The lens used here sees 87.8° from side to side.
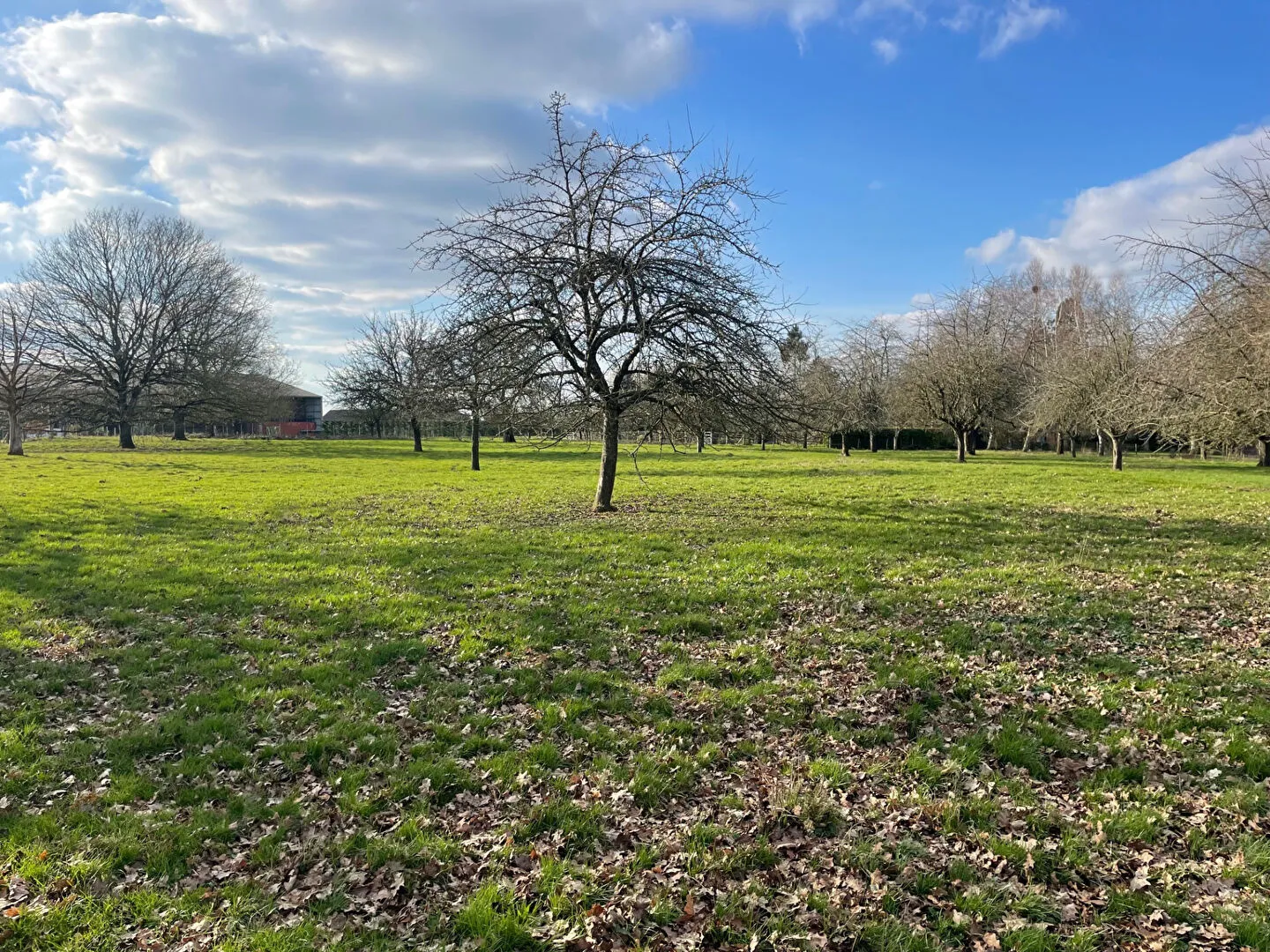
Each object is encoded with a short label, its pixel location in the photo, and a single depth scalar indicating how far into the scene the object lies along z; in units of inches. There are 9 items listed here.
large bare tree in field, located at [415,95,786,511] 543.8
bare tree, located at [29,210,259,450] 1576.0
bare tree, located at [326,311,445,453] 1937.7
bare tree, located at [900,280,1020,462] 1542.8
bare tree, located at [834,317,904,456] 1662.2
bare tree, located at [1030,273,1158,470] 834.6
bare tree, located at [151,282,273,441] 1701.5
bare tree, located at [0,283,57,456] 1283.2
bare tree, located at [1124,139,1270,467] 436.8
